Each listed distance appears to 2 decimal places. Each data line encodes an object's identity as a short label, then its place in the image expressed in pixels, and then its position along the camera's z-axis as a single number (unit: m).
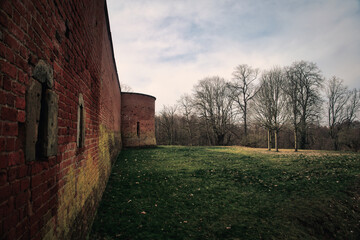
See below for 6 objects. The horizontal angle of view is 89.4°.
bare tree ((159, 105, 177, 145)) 37.34
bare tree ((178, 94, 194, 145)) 33.47
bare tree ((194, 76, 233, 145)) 28.77
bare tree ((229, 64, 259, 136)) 28.42
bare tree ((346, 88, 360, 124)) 25.94
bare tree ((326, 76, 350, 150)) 26.28
